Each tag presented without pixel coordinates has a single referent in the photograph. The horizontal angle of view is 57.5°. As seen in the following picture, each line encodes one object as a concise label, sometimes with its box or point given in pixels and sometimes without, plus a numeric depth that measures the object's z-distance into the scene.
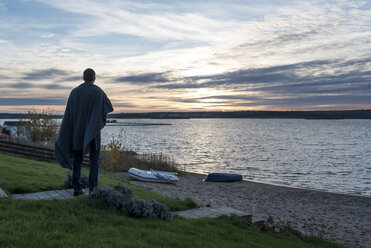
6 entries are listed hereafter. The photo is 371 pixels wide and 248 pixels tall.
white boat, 16.22
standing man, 6.28
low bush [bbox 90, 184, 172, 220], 5.82
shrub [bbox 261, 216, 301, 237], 6.67
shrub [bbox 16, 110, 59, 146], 22.36
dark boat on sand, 19.56
